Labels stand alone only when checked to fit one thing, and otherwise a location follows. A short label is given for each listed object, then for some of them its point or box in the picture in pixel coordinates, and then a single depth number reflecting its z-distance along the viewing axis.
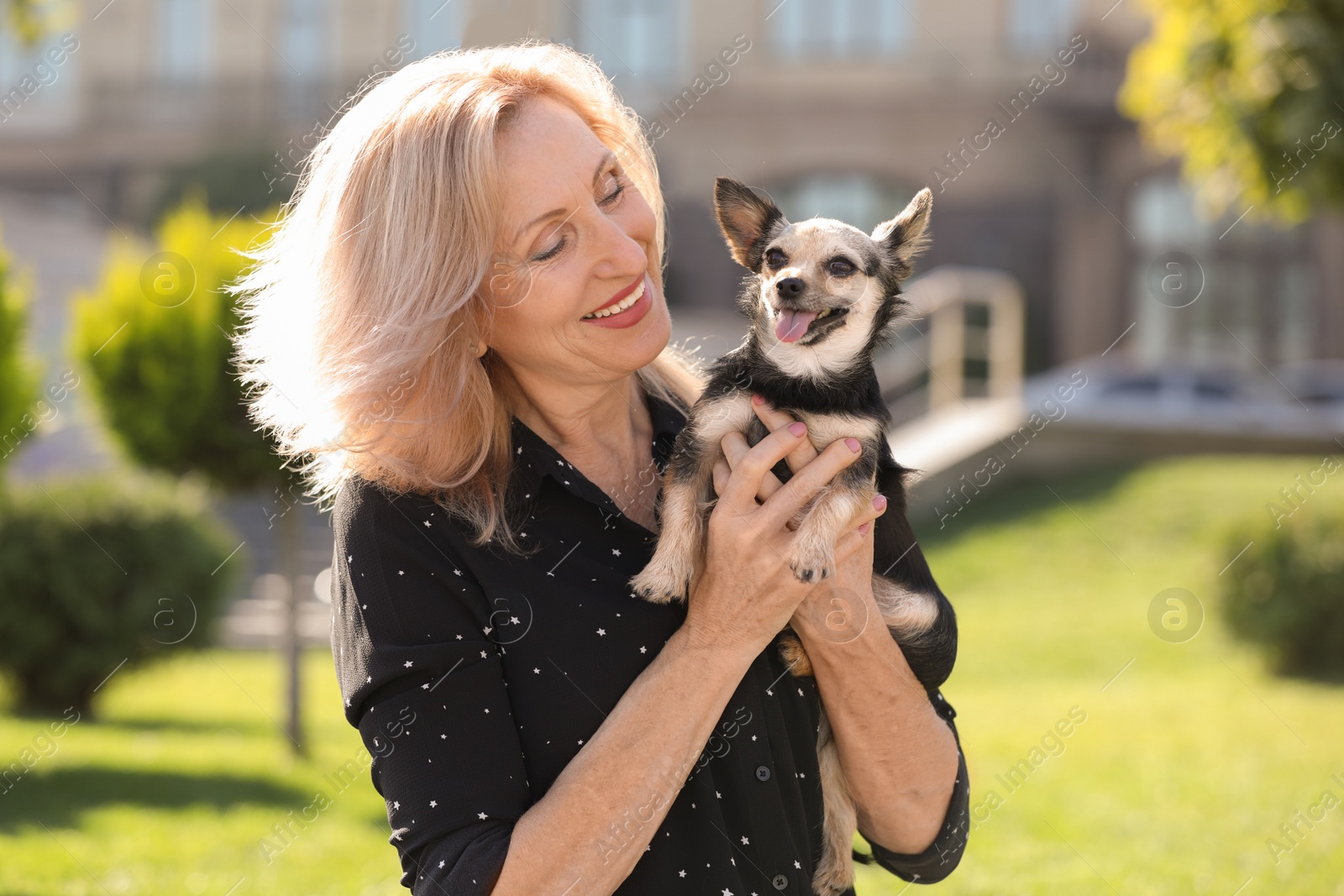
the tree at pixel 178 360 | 8.02
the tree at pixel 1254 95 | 7.00
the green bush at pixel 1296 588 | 10.36
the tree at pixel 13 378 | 7.17
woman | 1.99
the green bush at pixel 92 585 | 9.48
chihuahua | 2.38
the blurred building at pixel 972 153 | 27.61
